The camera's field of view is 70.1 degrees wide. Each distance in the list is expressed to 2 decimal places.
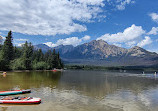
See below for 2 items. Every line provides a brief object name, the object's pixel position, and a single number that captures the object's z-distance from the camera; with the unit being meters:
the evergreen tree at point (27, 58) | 108.48
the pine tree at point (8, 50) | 96.32
